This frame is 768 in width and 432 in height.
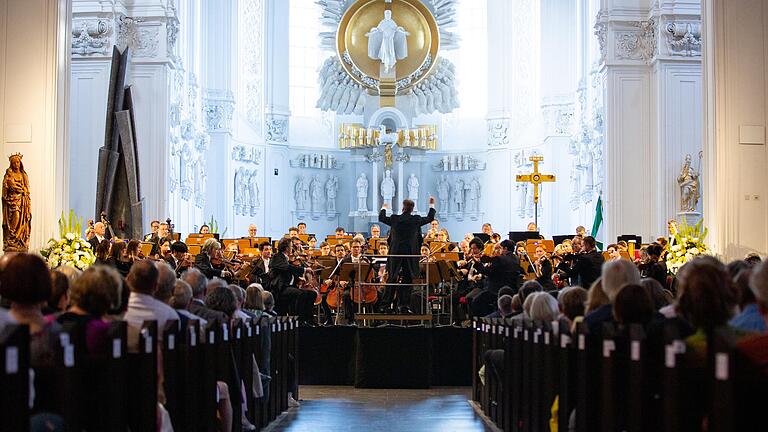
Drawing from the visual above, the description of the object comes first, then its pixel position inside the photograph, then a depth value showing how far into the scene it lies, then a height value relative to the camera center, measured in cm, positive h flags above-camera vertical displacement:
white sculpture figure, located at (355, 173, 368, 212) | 3541 +133
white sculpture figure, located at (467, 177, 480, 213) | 3528 +122
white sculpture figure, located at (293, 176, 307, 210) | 3503 +132
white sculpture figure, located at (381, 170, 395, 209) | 3516 +142
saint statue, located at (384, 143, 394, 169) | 3538 +250
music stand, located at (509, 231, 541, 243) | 2094 -7
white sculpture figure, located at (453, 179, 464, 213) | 3562 +126
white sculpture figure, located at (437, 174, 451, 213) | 3584 +134
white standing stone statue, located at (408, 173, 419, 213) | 3516 +142
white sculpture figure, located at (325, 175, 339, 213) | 3584 +138
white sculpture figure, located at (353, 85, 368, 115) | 3662 +448
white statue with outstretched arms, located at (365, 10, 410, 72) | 3569 +639
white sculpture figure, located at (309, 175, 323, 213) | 3544 +130
